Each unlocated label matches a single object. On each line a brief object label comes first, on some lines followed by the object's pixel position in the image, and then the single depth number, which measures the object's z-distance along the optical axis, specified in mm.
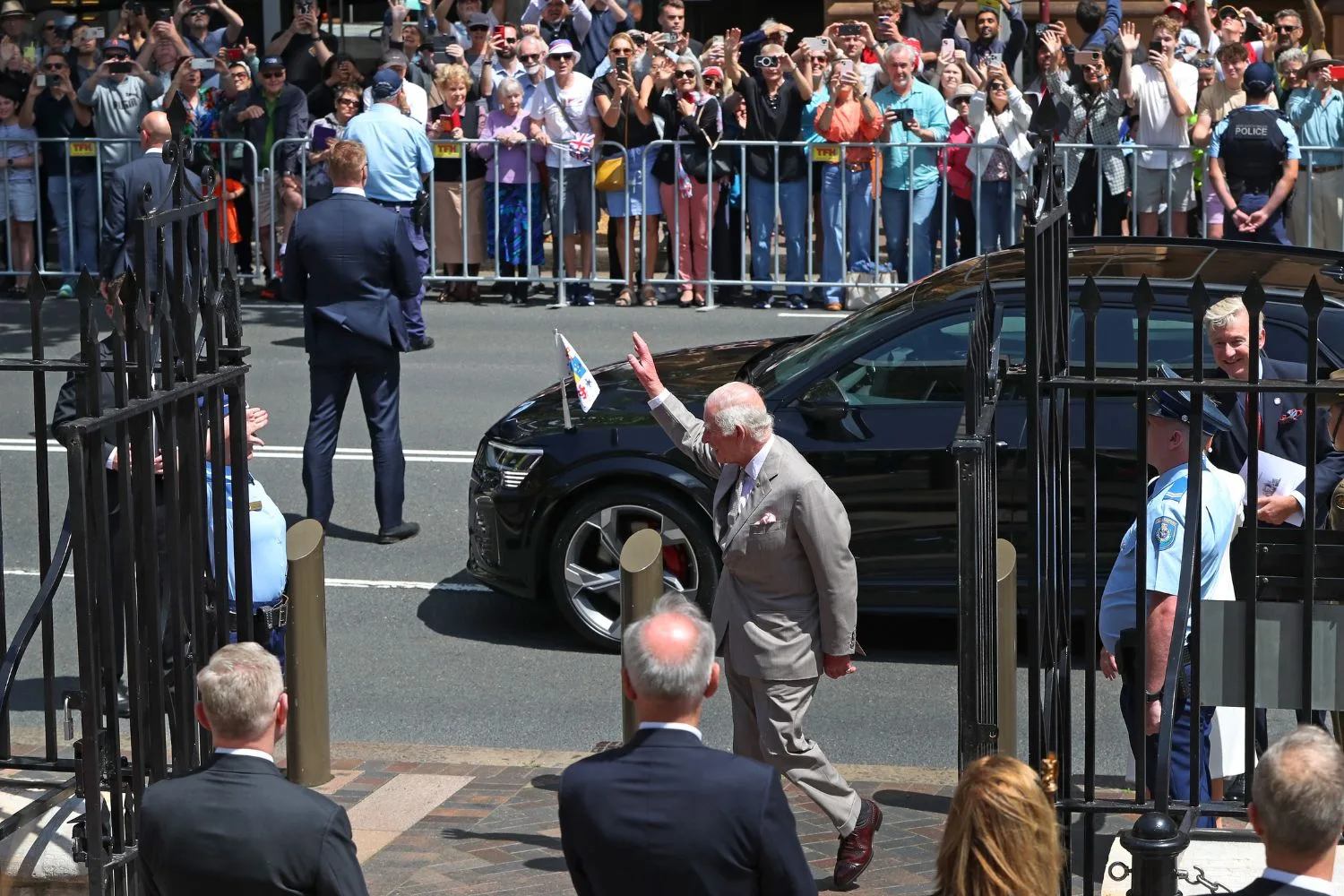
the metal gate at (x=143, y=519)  10672
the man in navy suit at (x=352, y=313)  21859
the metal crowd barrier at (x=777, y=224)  33906
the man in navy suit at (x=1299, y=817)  7590
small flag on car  16187
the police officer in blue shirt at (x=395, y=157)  30453
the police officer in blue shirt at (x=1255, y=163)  32469
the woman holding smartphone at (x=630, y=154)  34906
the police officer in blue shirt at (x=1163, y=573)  11781
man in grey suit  13172
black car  17719
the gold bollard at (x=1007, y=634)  13633
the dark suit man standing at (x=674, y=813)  8508
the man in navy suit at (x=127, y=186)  24219
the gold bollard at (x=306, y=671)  15078
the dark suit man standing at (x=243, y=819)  8492
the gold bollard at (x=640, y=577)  14367
